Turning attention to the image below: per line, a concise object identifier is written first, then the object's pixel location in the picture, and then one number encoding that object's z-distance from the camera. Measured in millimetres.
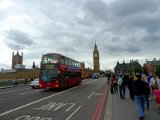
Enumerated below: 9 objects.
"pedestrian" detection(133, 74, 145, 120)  4568
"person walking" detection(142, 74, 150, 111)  5334
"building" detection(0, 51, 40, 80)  81104
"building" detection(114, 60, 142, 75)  96580
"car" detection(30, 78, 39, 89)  16495
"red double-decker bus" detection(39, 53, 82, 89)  12505
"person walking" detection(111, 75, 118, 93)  10202
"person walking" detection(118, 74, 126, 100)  7934
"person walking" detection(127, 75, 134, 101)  8021
